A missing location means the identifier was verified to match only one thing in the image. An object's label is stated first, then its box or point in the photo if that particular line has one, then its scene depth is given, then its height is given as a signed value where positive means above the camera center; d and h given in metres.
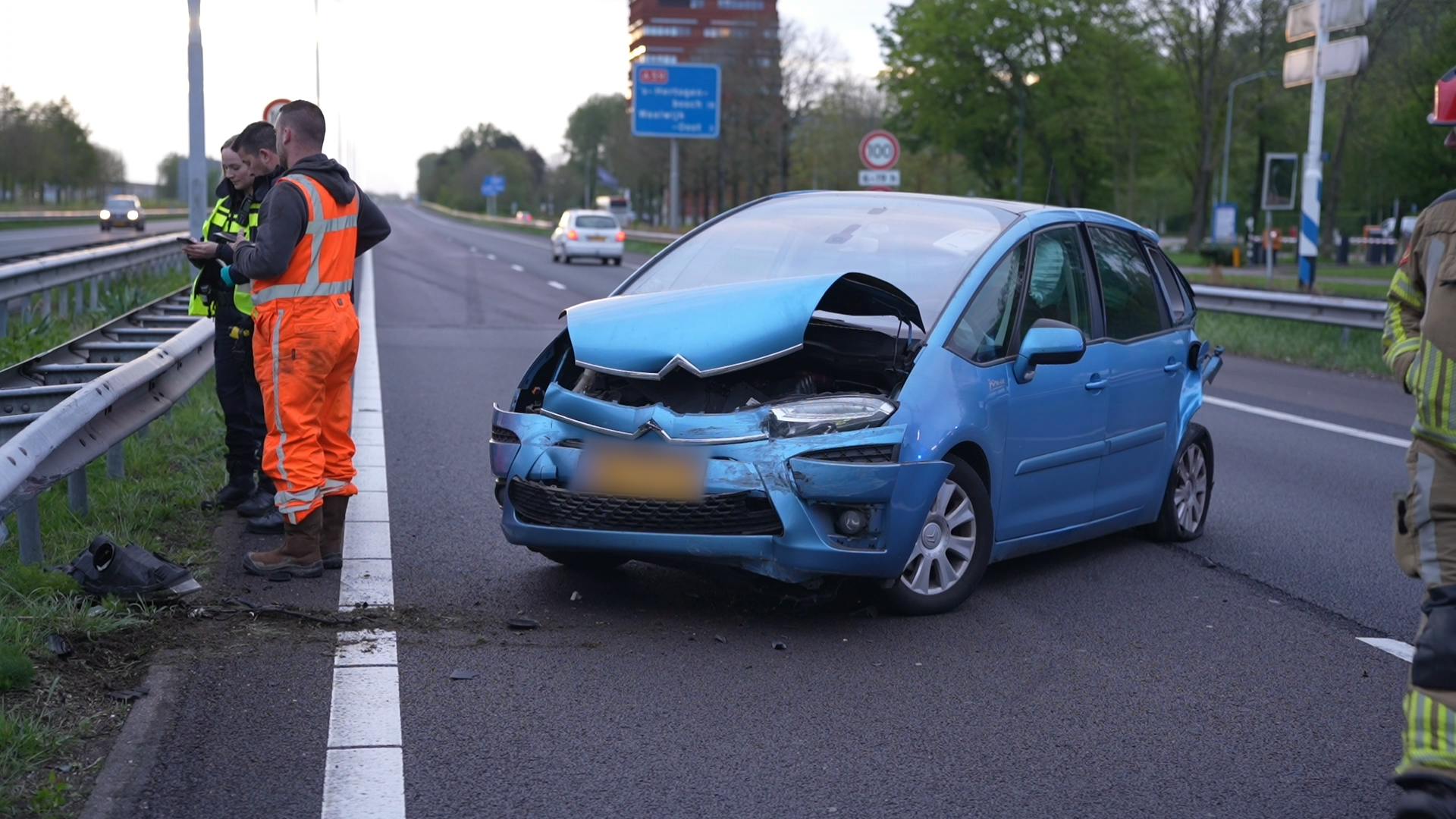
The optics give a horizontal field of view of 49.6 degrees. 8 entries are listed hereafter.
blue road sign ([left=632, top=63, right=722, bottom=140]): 56.06 +3.01
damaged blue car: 5.33 -0.76
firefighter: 3.34 -0.68
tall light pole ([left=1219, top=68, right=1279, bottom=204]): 50.88 +2.51
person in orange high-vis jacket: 5.91 -0.55
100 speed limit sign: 26.98 +0.73
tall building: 158.38 +16.49
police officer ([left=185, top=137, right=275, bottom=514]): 7.13 -0.78
